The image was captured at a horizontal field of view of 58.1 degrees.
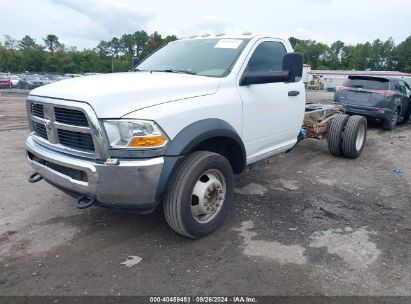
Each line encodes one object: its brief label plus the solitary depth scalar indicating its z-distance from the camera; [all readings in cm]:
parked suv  1116
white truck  305
